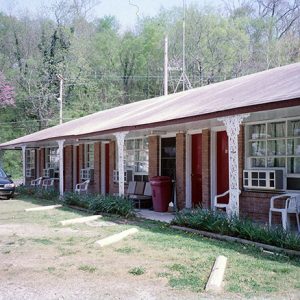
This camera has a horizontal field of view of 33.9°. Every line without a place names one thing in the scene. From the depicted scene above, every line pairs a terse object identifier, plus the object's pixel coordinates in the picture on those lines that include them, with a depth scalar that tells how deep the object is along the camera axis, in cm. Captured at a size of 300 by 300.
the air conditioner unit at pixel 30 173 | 2818
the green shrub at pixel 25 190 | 2250
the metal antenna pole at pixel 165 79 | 2967
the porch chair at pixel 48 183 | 2330
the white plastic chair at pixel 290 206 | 970
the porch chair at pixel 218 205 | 1102
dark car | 2052
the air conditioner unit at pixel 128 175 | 1797
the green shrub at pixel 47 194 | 1955
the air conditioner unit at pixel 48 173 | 2528
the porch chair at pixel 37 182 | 2513
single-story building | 977
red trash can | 1427
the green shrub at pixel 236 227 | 797
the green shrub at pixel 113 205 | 1318
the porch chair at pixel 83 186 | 1976
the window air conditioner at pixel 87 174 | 2089
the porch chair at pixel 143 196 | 1530
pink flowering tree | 4069
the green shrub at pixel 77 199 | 1545
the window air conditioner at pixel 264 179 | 1116
